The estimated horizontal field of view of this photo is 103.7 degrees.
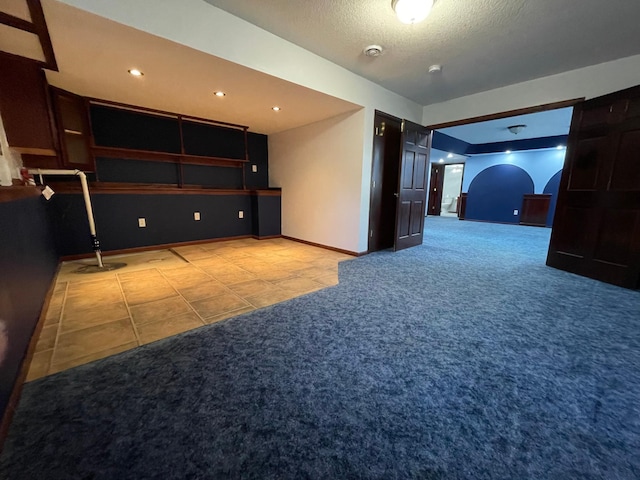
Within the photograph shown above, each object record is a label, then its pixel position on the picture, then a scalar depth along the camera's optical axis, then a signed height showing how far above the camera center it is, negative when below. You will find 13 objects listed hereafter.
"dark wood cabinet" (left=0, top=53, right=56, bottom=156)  2.12 +0.77
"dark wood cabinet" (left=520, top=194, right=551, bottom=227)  7.20 -0.29
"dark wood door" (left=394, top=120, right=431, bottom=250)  3.75 +0.20
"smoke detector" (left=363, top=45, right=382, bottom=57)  2.46 +1.44
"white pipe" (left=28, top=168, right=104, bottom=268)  2.56 -0.19
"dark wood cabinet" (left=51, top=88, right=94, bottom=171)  2.94 +0.77
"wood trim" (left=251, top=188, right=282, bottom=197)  4.71 +0.04
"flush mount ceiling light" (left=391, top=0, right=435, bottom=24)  1.78 +1.34
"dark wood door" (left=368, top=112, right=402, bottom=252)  3.63 +0.25
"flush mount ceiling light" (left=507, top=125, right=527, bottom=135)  5.45 +1.55
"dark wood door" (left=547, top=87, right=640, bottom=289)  2.52 +0.07
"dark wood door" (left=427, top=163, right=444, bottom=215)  9.81 +0.37
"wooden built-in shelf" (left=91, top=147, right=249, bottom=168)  3.54 +0.57
